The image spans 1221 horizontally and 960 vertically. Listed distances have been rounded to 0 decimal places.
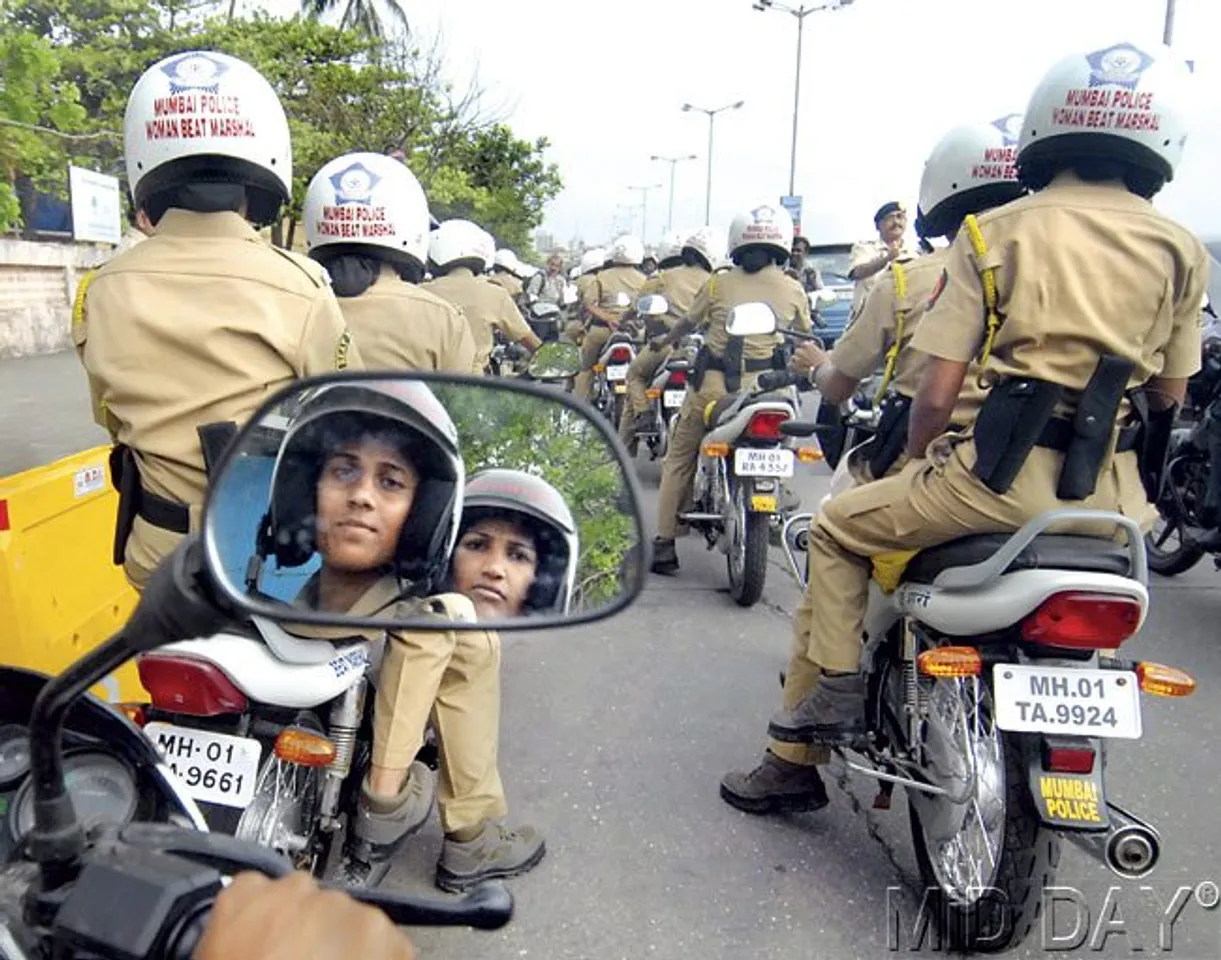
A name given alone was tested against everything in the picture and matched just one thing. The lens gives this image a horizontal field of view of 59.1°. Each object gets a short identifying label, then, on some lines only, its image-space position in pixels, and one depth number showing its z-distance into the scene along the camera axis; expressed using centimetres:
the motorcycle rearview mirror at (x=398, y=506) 122
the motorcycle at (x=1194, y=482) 476
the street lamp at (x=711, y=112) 4099
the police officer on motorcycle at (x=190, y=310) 210
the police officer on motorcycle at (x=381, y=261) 324
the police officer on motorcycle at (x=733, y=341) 577
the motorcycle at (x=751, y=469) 494
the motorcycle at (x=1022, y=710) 223
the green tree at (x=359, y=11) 2864
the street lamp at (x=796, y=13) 2748
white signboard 1482
